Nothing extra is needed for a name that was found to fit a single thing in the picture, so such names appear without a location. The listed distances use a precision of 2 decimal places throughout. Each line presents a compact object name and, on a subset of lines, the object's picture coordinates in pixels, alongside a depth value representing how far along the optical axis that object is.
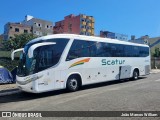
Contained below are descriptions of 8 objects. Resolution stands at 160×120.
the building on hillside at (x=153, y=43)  48.72
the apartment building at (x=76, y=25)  58.35
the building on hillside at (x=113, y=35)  52.56
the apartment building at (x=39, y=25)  49.71
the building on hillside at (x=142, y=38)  49.80
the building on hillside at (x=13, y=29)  45.86
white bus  7.00
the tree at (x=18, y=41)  31.15
